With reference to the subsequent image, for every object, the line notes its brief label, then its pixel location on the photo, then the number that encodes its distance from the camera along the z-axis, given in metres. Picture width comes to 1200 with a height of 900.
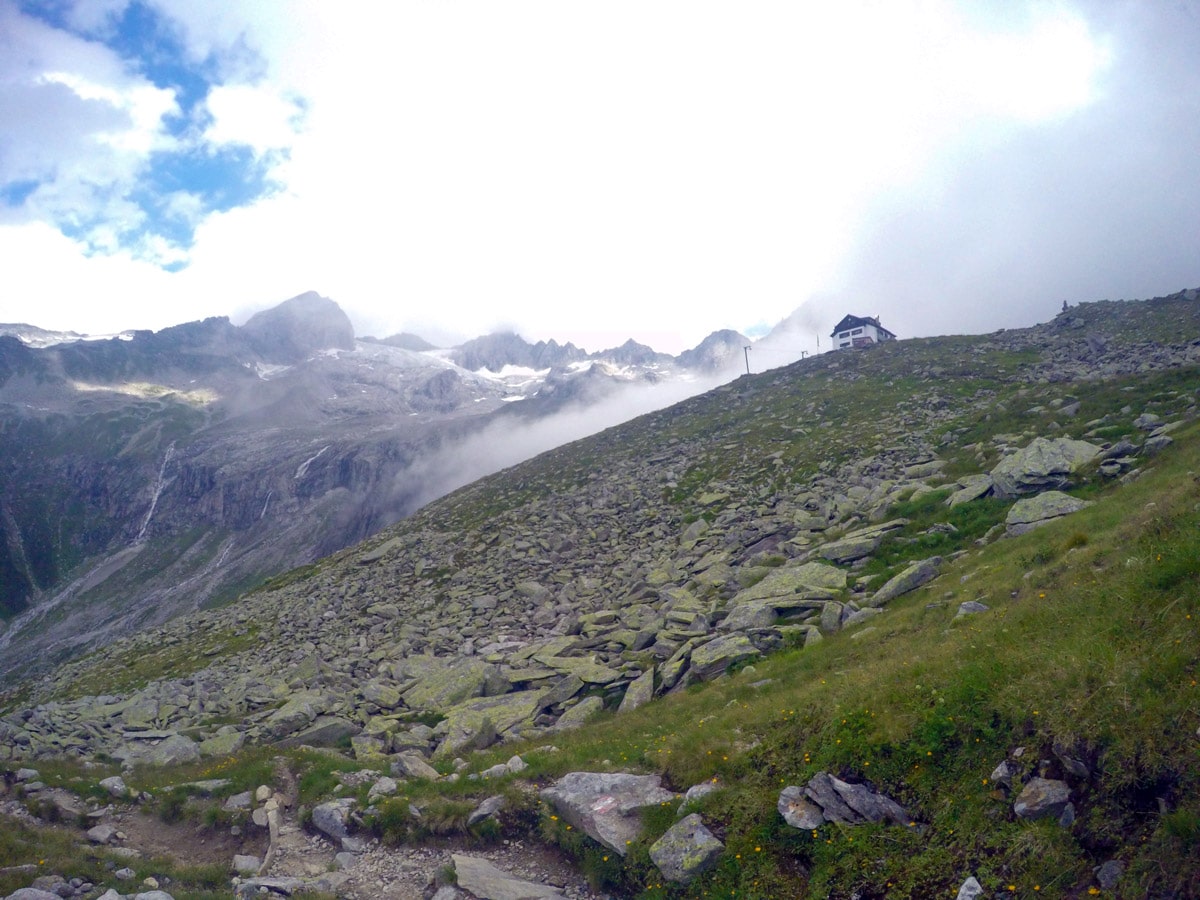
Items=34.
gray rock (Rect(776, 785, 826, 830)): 10.16
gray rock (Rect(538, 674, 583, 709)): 22.64
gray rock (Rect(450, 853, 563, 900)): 11.91
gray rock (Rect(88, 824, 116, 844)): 16.94
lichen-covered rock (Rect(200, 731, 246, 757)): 24.12
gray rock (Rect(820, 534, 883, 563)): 24.78
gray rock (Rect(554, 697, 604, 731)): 20.58
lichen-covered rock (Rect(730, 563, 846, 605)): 22.56
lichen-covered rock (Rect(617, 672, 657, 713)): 20.28
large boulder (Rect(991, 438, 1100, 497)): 24.58
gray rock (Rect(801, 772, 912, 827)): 9.65
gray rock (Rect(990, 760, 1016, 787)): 8.82
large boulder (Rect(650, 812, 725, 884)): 10.59
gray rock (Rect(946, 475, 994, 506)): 26.05
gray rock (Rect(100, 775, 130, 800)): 19.92
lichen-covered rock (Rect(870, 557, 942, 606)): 19.94
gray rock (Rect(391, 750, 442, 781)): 18.27
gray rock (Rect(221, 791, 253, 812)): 17.95
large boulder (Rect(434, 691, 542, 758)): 21.27
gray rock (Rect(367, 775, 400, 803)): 16.73
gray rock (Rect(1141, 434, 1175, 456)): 22.91
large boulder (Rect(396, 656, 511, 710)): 25.75
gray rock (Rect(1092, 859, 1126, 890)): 7.13
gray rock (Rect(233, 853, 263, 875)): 14.44
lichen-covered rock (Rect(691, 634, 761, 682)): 19.83
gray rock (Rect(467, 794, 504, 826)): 14.60
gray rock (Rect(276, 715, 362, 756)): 23.48
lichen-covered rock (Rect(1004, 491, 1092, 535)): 20.80
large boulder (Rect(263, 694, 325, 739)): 24.77
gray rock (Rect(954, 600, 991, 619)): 14.71
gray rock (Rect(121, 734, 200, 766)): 24.14
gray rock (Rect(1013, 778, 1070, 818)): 8.12
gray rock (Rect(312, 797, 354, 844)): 15.82
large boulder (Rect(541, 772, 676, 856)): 12.31
